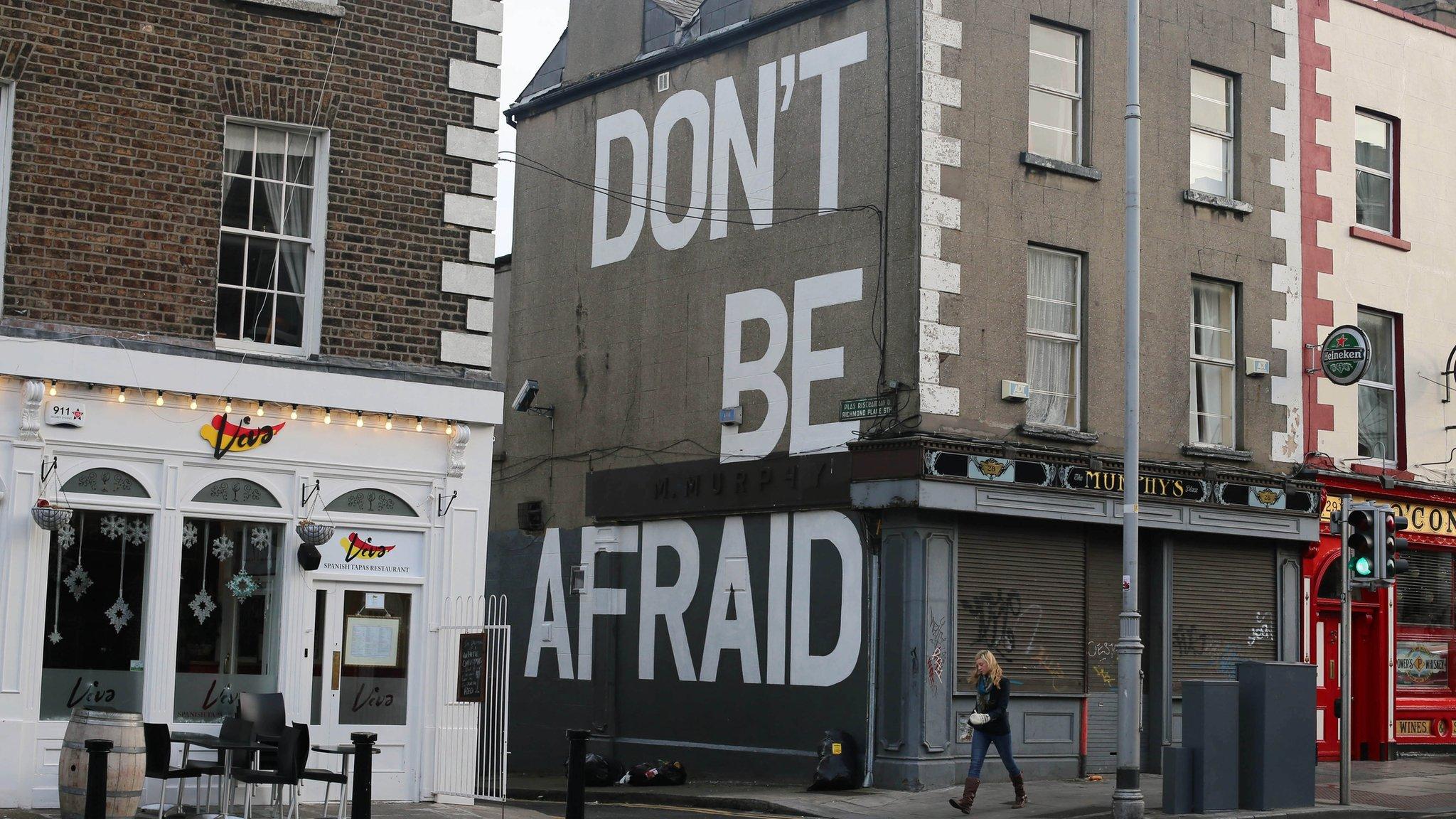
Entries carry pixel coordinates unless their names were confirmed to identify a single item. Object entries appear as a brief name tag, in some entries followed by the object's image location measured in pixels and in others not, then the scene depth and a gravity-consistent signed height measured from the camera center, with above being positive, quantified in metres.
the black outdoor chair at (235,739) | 13.77 -1.37
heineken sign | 22.41 +3.35
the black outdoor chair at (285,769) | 13.21 -1.51
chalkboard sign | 15.13 -0.80
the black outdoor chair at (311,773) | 13.39 -1.56
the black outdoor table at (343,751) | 13.44 -1.42
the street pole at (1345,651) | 17.55 -0.47
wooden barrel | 13.14 -1.48
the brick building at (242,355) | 14.59 +1.99
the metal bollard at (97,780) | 11.35 -1.40
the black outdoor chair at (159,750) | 13.68 -1.44
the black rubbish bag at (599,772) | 22.05 -2.44
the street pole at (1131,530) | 16.16 +0.71
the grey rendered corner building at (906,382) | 19.77 +2.70
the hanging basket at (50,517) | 14.17 +0.44
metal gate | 16.08 -1.35
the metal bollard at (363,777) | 12.19 -1.43
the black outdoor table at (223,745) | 13.61 -1.38
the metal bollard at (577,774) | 12.62 -1.43
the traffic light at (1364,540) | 17.98 +0.71
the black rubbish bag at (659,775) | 21.20 -2.36
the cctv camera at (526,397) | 24.98 +2.76
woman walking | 17.36 -1.23
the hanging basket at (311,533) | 15.47 +0.40
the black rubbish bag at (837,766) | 19.17 -1.98
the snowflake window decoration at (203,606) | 15.30 -0.29
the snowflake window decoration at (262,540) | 15.65 +0.34
